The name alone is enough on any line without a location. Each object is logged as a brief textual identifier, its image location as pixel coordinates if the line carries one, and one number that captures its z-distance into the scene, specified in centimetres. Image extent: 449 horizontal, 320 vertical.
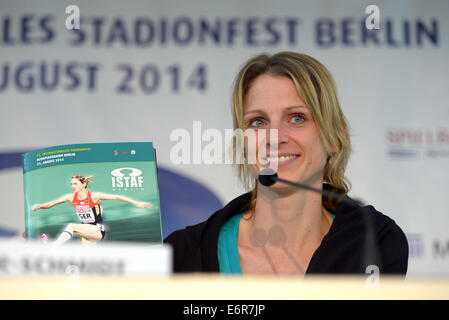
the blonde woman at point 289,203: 177
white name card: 160
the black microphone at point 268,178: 166
